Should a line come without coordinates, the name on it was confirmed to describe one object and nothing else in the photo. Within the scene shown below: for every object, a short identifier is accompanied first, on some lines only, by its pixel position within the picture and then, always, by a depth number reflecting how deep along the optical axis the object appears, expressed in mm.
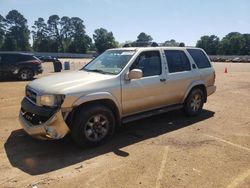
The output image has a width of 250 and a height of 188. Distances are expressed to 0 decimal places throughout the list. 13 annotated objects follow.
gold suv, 3306
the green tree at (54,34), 68773
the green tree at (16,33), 63079
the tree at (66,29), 75396
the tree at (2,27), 67193
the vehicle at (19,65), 10387
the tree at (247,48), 68786
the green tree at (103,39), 69127
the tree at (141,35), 82266
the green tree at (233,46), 69382
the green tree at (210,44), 75490
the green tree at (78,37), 68416
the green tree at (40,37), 68105
